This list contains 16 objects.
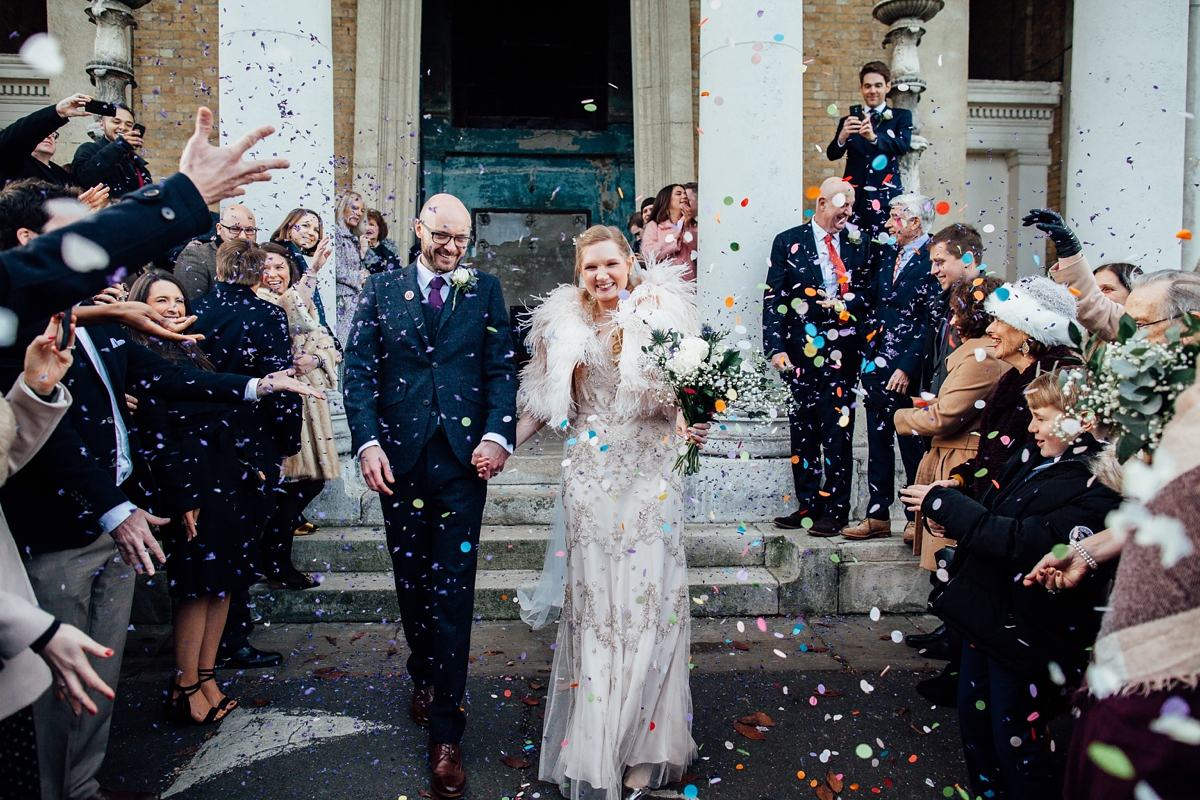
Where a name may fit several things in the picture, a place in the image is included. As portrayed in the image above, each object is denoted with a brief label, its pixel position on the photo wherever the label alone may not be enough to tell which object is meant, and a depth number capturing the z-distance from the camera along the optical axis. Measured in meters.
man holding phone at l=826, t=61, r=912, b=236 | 6.38
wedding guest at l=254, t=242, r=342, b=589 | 4.96
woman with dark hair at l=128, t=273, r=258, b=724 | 3.76
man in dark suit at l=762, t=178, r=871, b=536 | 5.58
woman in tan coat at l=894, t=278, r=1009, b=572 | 3.95
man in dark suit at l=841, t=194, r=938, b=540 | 5.38
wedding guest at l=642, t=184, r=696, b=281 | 6.79
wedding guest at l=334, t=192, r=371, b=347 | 6.94
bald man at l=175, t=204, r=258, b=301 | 5.48
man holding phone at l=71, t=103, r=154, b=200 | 5.56
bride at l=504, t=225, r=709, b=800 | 3.32
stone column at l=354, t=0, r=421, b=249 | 9.56
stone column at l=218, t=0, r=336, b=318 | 5.93
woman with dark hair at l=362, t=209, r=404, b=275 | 7.34
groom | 3.51
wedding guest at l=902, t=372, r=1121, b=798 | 2.72
